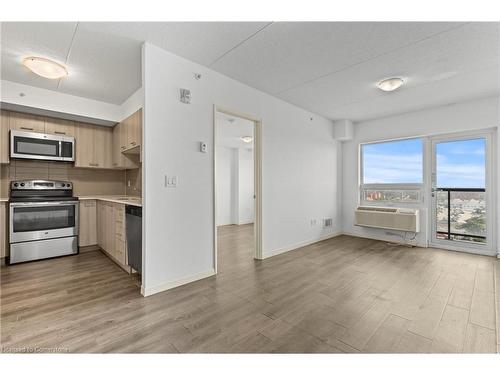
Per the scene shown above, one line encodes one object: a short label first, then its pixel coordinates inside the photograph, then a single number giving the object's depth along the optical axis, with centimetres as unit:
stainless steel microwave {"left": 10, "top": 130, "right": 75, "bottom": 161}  335
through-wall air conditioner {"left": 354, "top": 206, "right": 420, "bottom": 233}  427
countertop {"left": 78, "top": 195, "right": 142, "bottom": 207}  259
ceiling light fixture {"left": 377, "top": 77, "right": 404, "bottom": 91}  306
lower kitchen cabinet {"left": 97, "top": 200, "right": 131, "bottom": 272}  294
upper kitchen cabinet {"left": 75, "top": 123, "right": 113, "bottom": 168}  399
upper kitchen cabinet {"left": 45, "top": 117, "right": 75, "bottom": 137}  371
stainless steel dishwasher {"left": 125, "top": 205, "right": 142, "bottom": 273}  251
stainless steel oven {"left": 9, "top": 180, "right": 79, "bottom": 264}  322
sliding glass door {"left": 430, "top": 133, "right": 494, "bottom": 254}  384
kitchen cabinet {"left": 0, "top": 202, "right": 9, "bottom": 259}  315
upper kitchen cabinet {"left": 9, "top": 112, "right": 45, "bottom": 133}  341
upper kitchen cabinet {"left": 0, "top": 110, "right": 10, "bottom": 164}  329
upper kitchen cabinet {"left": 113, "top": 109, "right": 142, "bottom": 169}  335
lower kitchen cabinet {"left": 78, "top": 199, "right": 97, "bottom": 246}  384
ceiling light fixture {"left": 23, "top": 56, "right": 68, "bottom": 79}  262
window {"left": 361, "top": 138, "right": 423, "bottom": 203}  452
